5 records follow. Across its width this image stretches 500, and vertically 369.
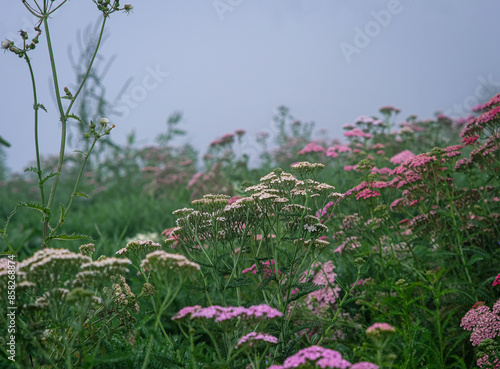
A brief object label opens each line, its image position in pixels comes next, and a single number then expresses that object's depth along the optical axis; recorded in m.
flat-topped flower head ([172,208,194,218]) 2.52
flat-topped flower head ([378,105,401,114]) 8.18
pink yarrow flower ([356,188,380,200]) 3.38
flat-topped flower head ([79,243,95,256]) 2.56
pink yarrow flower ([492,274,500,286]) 2.47
